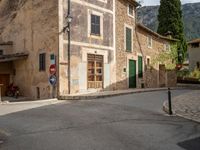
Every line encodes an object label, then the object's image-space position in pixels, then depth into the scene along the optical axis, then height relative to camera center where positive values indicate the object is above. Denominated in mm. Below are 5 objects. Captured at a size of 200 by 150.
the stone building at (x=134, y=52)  13813 +2323
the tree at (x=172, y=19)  25407 +8522
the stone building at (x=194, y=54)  26460 +3699
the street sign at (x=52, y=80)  9946 -111
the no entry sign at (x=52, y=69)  10014 +518
